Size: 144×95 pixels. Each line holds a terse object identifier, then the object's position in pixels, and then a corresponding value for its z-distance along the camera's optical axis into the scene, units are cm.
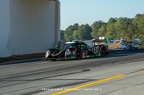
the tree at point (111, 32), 14462
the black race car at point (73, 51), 2096
